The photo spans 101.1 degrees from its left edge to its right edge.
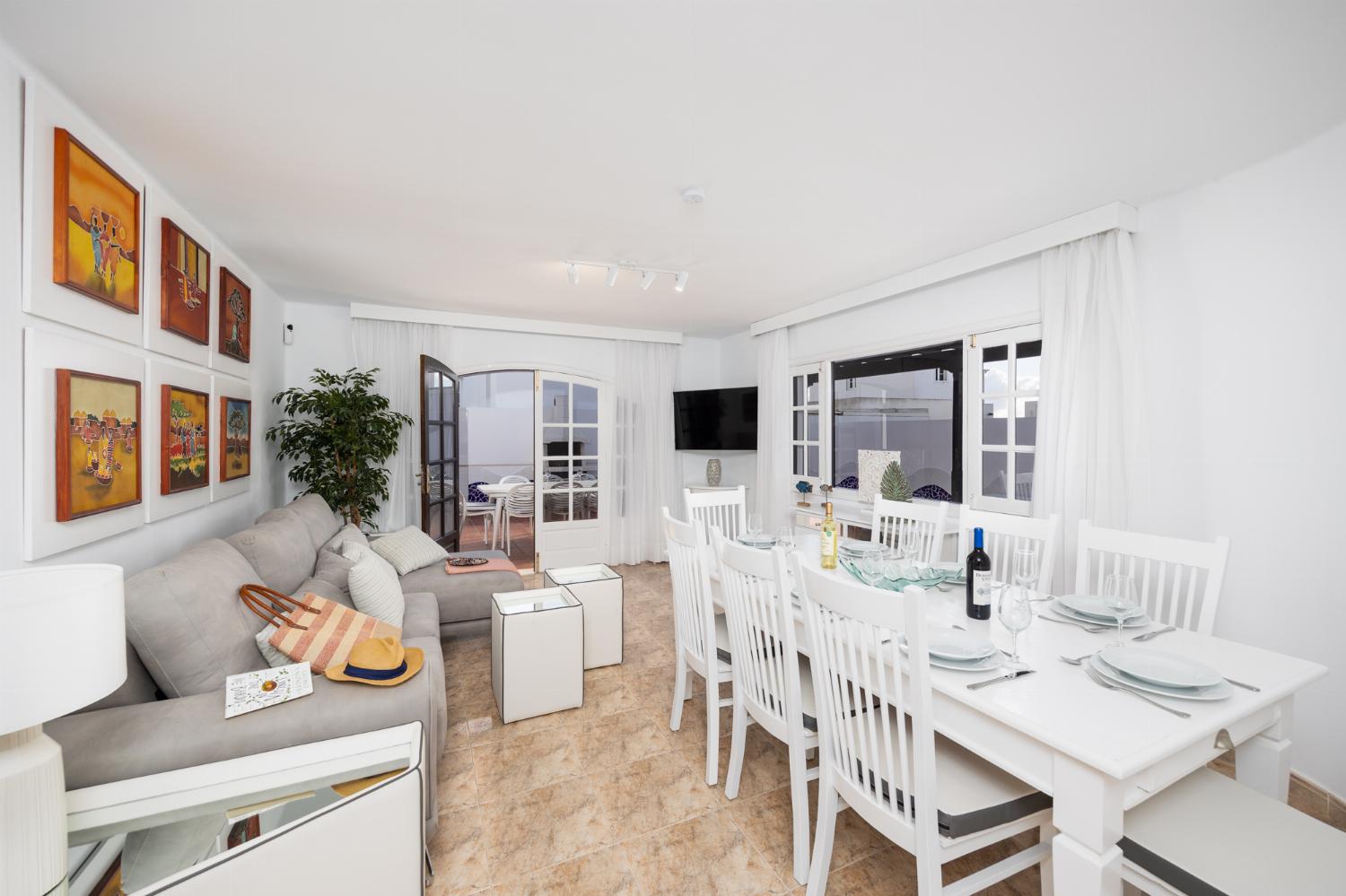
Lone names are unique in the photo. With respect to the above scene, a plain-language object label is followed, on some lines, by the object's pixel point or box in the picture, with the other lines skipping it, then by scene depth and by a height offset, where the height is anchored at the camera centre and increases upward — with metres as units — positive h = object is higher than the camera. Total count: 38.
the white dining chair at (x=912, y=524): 2.82 -0.42
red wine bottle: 1.83 -0.44
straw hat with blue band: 1.77 -0.72
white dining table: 1.13 -0.64
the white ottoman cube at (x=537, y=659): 2.72 -1.08
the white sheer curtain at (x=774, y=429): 5.34 +0.18
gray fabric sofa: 1.40 -0.74
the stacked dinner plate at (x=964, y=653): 1.46 -0.56
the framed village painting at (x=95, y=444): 1.76 +0.00
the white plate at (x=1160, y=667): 1.34 -0.56
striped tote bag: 1.88 -0.66
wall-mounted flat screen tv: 5.79 +0.29
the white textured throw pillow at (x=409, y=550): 3.82 -0.75
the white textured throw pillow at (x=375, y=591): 2.61 -0.71
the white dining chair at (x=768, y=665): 1.74 -0.76
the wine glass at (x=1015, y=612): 1.48 -0.44
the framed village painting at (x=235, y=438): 3.21 +0.03
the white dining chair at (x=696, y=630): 2.26 -0.82
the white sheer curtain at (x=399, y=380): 4.84 +0.57
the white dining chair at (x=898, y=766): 1.27 -0.87
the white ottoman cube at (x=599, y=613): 3.26 -1.00
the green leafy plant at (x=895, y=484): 3.90 -0.26
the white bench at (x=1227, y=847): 1.14 -0.87
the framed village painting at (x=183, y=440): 2.48 +0.01
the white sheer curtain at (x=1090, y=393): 2.70 +0.29
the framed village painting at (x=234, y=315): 3.22 +0.79
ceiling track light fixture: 3.62 +1.18
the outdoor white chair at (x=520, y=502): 6.98 -0.72
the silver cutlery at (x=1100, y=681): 1.40 -0.59
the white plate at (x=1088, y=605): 1.79 -0.53
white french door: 5.77 -0.28
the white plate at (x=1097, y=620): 1.80 -0.56
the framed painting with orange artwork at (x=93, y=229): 1.74 +0.74
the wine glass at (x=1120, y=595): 1.76 -0.48
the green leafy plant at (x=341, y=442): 4.11 +0.02
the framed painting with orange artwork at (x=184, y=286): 2.47 +0.75
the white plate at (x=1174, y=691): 1.32 -0.58
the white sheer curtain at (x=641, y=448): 5.98 -0.02
